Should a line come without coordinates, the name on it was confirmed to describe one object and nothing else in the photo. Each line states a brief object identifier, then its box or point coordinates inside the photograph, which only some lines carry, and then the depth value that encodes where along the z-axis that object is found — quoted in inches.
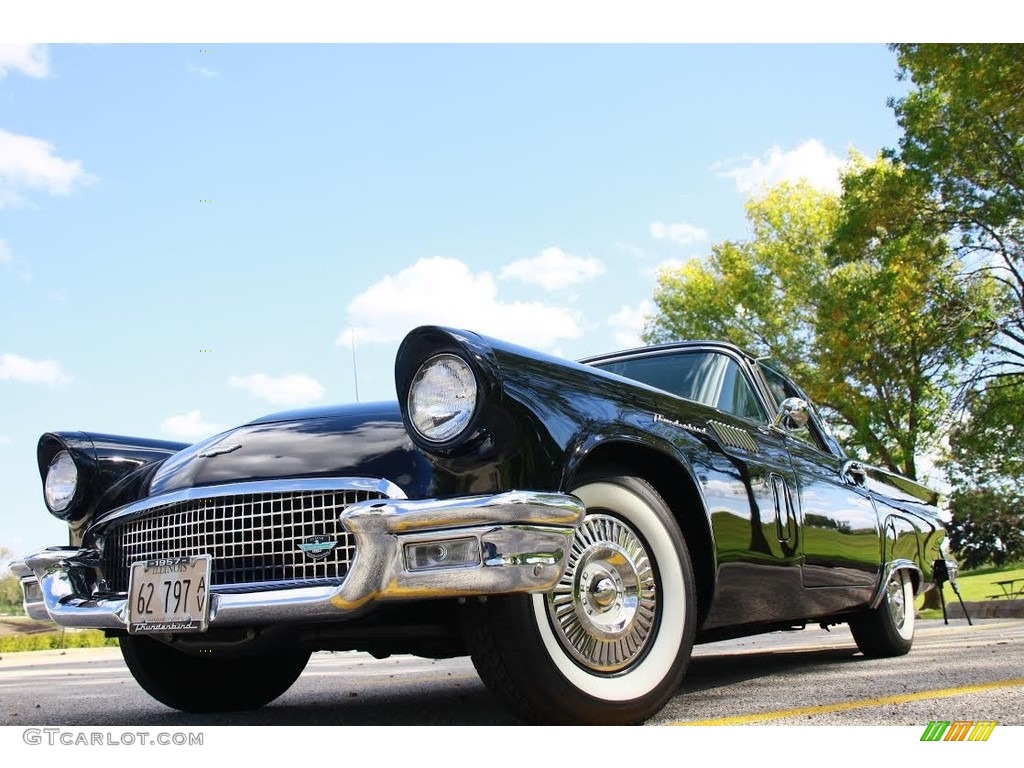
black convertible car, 99.0
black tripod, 250.5
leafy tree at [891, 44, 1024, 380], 525.3
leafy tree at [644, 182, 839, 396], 912.3
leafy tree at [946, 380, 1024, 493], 615.8
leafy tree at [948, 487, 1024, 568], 1353.3
